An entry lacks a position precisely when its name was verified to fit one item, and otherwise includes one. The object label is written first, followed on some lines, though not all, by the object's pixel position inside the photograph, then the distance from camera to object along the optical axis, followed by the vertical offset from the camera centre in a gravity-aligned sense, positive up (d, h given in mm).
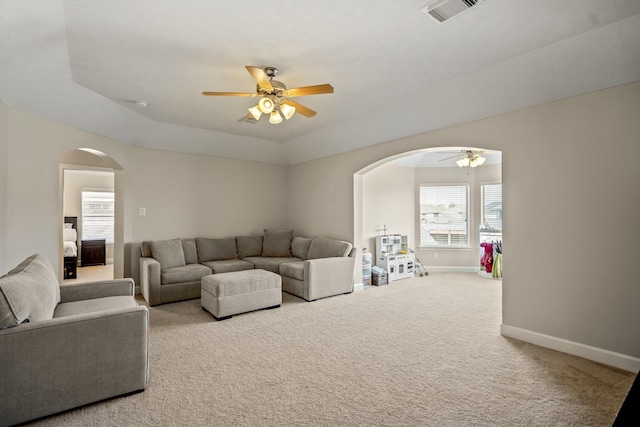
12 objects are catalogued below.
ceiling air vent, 2162 +1469
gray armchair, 1985 -918
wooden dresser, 7855 -852
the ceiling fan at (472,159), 6020 +1096
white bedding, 6699 -541
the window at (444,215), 7305 +28
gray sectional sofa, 4770 -790
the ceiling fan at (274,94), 2945 +1206
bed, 6516 -849
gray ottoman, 4000 -997
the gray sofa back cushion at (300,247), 6043 -578
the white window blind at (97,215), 8516 +83
